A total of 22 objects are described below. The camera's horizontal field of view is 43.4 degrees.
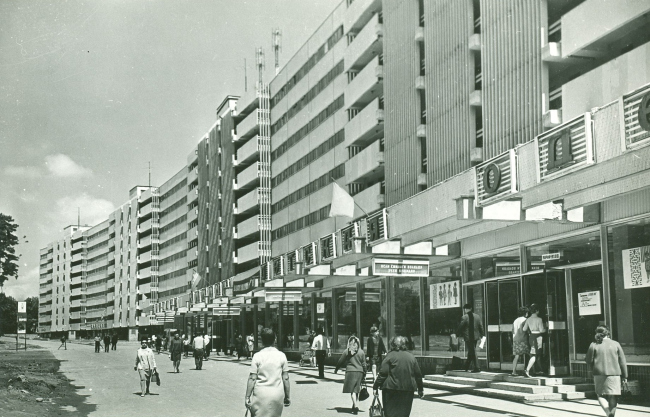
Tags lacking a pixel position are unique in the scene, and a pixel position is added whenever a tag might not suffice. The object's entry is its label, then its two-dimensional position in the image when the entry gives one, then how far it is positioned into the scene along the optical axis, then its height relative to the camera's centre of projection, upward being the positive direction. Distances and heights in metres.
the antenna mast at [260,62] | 66.69 +19.87
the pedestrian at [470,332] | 20.91 -0.77
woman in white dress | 9.35 -0.91
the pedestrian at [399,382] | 10.75 -1.05
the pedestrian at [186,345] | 52.78 -2.54
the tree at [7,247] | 47.56 +3.65
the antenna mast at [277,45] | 63.03 +20.25
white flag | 25.70 +3.16
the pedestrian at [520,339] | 19.14 -0.91
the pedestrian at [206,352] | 48.55 -2.78
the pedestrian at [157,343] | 67.19 -3.03
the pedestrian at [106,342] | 66.99 -2.84
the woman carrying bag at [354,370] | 16.70 -1.36
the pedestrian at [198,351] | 35.59 -1.97
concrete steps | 17.62 -1.96
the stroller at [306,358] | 35.72 -2.38
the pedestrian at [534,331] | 18.73 -0.70
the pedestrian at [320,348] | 27.30 -1.53
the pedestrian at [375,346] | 22.90 -1.24
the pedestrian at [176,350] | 33.69 -1.80
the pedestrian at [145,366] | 21.81 -1.59
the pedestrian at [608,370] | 13.13 -1.13
